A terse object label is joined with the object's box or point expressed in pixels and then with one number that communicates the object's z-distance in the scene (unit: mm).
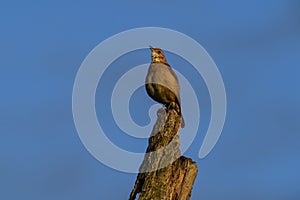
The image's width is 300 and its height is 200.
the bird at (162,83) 21422
